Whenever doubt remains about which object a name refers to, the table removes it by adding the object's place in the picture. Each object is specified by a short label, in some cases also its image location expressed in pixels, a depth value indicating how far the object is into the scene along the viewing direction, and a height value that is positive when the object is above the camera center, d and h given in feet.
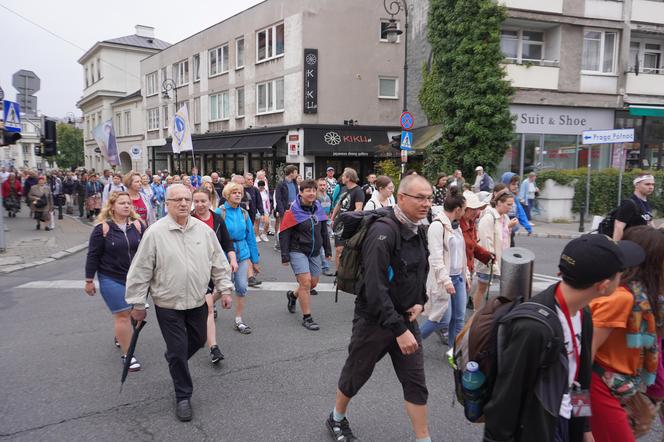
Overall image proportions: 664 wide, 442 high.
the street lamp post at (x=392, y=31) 49.50 +14.66
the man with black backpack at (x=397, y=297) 9.84 -2.57
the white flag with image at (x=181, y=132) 53.13 +4.45
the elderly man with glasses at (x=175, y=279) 12.60 -2.83
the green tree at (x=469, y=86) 58.75 +11.07
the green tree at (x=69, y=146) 263.29 +13.50
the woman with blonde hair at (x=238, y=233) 19.20 -2.47
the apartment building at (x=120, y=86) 148.87 +29.37
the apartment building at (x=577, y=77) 63.82 +13.60
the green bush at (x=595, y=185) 57.26 -0.94
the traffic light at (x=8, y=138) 36.96 +2.41
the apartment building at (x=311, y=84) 76.28 +14.94
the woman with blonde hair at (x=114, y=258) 15.40 -2.81
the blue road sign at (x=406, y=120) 46.98 +5.27
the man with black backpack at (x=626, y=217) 16.21 -1.36
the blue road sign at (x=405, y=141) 47.39 +3.28
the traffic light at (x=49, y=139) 39.42 +2.52
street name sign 45.29 +3.93
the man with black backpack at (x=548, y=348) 6.21 -2.27
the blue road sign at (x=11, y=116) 37.32 +4.10
